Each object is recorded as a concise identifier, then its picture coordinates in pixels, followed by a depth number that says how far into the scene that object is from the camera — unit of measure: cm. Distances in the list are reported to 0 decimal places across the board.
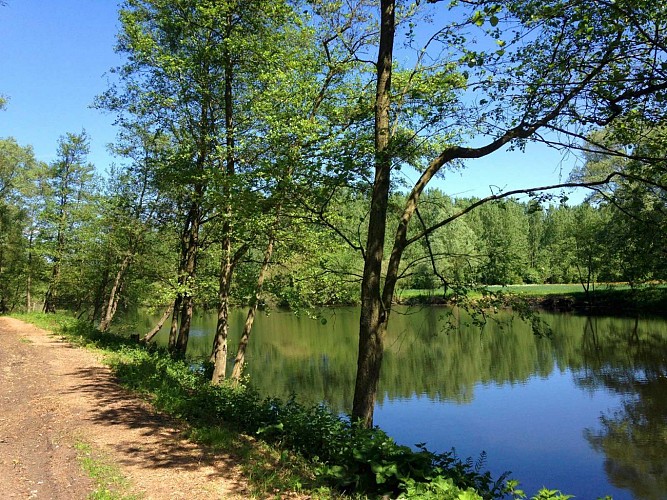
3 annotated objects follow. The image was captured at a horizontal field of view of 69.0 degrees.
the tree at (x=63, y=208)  2452
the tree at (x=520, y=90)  525
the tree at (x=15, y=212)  2623
